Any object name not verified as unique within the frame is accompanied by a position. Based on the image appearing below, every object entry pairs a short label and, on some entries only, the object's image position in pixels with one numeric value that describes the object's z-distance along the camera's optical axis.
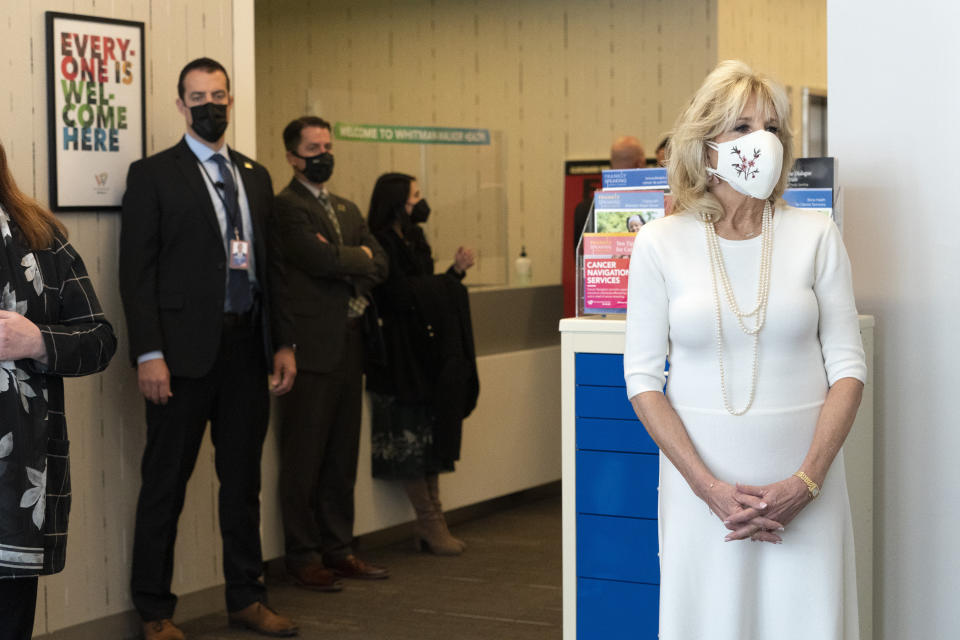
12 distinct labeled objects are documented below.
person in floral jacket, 2.58
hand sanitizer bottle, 7.50
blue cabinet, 3.07
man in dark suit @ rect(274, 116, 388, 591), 4.82
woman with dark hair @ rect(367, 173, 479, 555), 5.36
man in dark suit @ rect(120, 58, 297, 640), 4.02
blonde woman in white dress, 2.23
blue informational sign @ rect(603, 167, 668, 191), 3.21
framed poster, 4.00
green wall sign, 6.29
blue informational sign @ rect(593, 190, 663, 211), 3.21
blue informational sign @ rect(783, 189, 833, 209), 3.12
